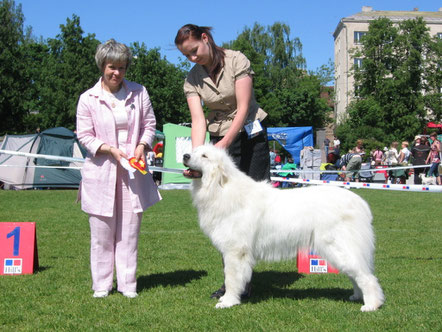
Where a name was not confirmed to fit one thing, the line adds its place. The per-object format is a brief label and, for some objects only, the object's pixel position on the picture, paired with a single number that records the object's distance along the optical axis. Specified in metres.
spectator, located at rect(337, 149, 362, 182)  15.67
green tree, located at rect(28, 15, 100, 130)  36.84
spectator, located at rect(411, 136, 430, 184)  17.14
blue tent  21.36
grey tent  16.89
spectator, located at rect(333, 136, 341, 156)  22.96
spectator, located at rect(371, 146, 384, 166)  22.00
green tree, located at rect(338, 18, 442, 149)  51.03
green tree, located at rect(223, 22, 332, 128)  44.32
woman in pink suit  4.06
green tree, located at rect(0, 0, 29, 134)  34.06
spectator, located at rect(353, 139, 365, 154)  17.88
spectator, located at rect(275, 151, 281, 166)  23.83
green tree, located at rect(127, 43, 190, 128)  37.32
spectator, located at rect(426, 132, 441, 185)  16.52
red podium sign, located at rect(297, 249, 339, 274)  5.04
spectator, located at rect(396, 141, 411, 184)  18.22
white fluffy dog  3.69
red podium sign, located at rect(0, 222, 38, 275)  4.97
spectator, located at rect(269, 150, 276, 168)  22.43
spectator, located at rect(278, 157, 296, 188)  18.09
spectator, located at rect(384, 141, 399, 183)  21.59
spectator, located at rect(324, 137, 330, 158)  29.07
